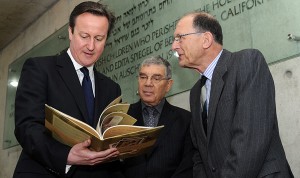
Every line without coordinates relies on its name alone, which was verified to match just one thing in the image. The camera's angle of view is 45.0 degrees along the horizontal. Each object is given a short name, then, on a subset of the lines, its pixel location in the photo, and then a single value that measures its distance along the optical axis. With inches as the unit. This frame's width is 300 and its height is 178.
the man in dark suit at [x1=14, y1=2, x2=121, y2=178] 63.5
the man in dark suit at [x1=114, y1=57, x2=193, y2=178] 99.9
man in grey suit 66.8
